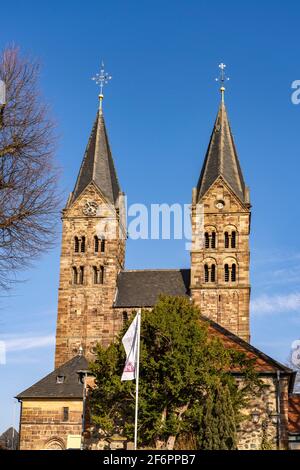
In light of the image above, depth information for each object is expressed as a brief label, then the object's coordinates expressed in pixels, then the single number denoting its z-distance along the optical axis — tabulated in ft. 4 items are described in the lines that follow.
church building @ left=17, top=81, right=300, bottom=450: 206.49
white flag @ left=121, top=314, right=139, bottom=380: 77.92
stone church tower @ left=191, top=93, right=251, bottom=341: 204.95
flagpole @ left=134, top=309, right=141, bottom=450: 77.82
